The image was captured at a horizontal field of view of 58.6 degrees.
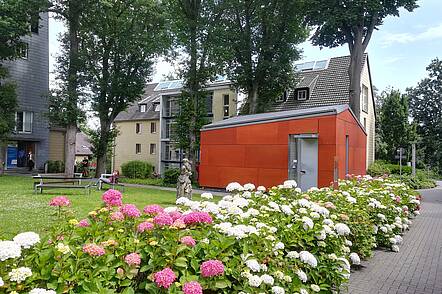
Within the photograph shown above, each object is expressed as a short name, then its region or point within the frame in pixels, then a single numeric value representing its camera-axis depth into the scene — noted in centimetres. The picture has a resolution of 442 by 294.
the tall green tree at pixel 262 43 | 2809
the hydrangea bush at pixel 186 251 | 241
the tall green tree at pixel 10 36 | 2362
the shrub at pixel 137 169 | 3903
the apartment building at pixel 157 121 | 3803
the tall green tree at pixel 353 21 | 2302
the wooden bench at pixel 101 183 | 1730
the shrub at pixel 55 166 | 3544
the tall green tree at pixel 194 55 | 2684
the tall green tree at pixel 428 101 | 6352
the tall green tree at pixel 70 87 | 2581
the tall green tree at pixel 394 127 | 4544
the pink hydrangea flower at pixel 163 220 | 312
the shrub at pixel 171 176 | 2580
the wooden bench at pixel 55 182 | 1535
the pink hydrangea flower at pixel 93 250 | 252
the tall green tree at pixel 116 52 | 2694
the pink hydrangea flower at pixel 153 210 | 356
